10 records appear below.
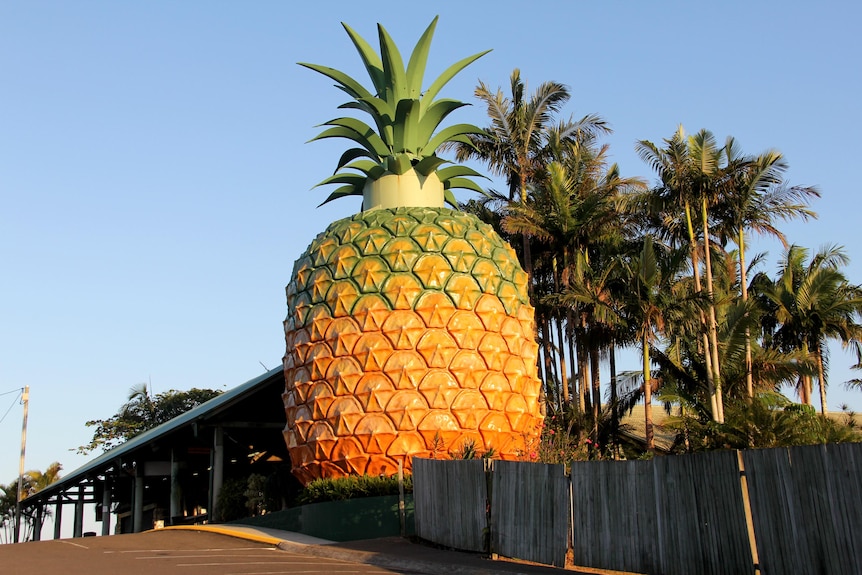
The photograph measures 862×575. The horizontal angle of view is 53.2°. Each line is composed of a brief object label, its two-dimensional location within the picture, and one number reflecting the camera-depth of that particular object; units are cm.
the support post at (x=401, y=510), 1692
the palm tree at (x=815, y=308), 3144
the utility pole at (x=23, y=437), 4358
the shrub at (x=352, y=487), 1838
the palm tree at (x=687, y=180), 2864
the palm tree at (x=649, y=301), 2622
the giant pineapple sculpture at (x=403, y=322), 1898
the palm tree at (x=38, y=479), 5444
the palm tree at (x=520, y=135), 3216
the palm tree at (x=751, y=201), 2920
